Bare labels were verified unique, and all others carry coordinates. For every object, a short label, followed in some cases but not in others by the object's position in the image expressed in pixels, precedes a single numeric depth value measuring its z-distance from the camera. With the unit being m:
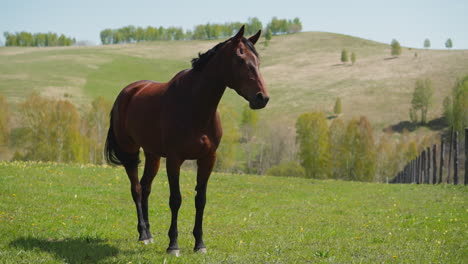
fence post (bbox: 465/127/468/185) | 21.25
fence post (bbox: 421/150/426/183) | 33.34
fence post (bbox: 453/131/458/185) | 23.97
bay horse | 6.79
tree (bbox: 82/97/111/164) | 74.19
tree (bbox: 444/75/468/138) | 76.00
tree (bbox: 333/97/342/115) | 104.56
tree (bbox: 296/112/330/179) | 75.94
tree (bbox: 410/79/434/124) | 98.44
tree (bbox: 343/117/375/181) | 73.44
